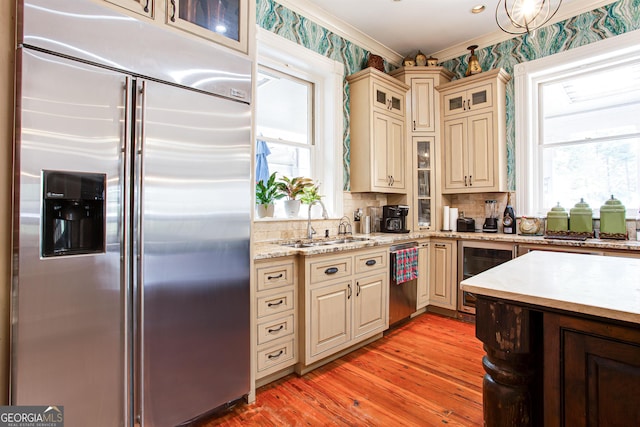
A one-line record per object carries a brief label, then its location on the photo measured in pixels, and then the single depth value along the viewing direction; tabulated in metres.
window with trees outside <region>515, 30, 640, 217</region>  3.09
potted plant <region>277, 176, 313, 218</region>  3.05
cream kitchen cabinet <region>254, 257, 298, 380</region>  2.11
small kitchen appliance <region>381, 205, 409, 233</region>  3.62
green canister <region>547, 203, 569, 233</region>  3.11
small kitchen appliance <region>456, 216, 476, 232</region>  3.75
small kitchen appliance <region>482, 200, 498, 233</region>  3.64
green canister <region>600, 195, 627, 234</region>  2.82
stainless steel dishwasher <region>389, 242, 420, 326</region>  3.09
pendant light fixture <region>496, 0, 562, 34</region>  1.58
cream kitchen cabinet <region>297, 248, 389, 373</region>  2.35
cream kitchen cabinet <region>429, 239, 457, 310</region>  3.50
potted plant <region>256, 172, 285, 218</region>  2.87
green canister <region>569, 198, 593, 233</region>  2.97
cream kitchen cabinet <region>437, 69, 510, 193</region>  3.52
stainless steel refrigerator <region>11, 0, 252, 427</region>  1.26
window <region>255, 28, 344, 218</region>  3.09
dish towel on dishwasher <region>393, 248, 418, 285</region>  3.10
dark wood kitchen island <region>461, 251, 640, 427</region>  0.89
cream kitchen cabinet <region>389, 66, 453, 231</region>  3.84
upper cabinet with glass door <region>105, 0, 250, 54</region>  1.57
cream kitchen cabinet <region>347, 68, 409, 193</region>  3.44
